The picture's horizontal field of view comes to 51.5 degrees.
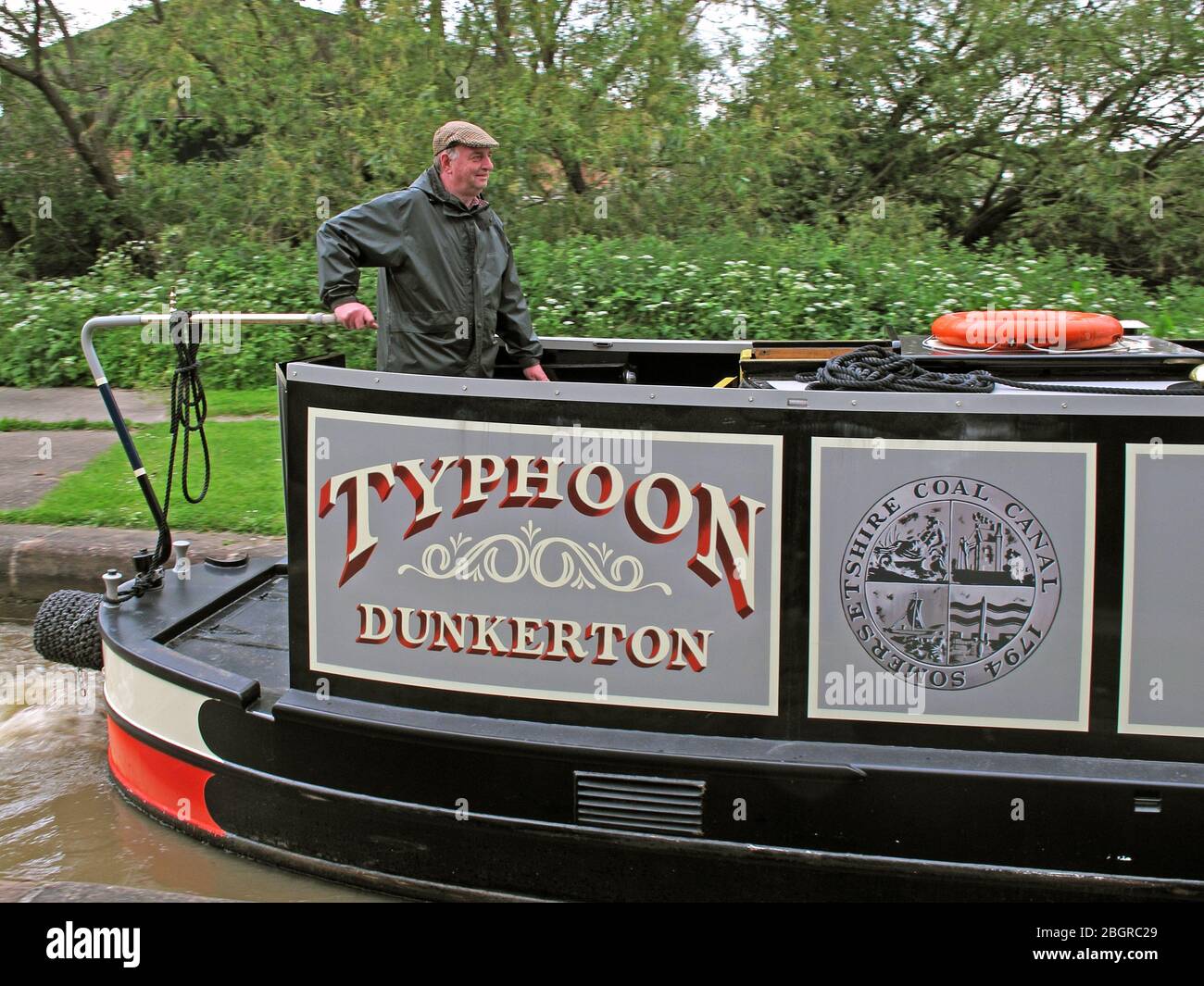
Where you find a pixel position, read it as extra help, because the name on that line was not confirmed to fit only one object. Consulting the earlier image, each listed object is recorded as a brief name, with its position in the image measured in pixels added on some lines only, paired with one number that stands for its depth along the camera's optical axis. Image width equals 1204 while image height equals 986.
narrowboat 2.94
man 3.95
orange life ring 3.83
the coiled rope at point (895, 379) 3.25
